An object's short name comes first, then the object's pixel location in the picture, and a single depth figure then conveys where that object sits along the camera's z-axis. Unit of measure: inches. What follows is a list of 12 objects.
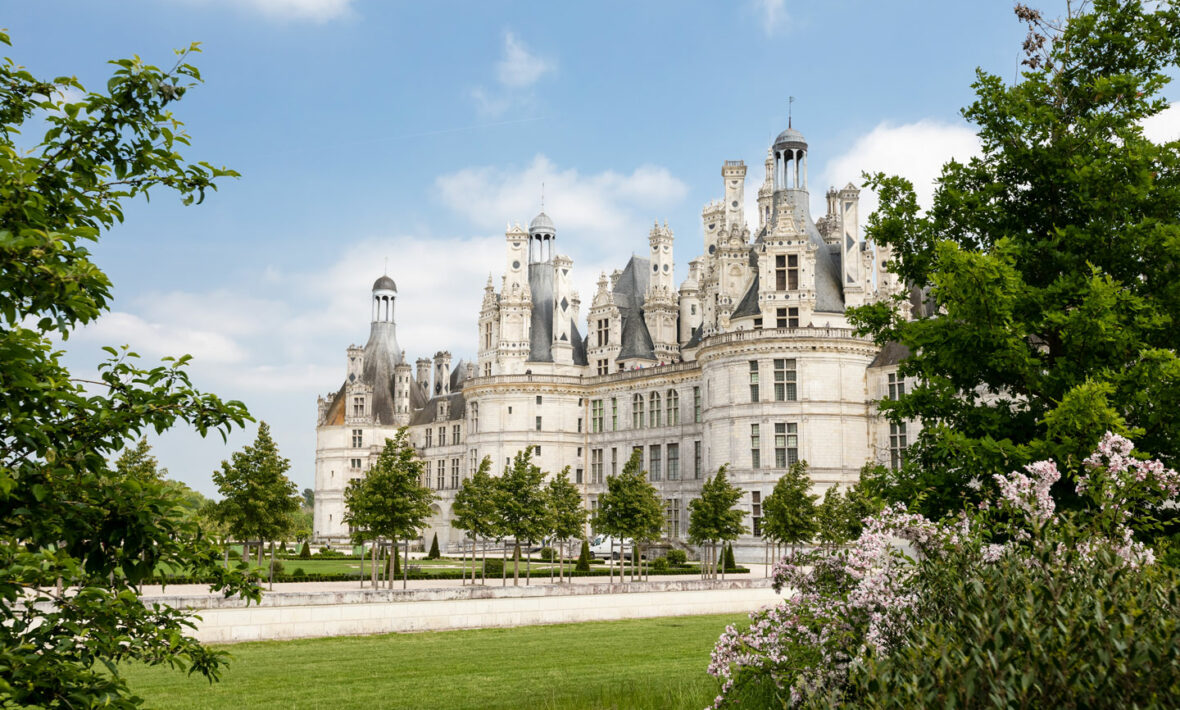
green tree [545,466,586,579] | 1681.8
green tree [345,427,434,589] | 1419.8
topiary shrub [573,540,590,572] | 1891.0
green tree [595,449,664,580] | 1660.9
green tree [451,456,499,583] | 1654.8
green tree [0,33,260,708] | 225.0
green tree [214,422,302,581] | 1430.9
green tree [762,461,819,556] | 1732.3
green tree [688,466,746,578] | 1713.8
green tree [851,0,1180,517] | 519.2
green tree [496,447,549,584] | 1609.3
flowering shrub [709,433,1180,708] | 233.9
